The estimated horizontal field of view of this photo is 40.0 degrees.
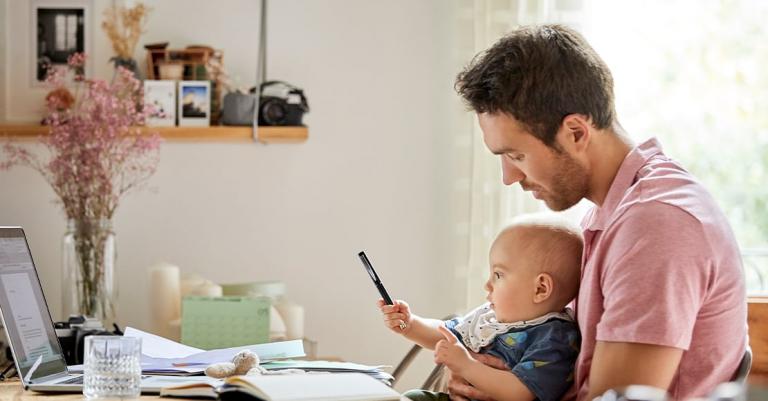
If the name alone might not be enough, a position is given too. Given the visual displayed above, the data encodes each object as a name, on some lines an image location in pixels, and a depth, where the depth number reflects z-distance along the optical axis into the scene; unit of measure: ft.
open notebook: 4.90
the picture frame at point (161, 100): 11.44
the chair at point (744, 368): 5.74
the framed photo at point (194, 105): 11.57
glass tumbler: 5.35
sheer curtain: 11.55
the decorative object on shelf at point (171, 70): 11.47
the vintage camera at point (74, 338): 8.18
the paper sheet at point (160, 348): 6.72
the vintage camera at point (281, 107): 11.71
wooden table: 5.58
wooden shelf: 11.33
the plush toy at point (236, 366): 6.04
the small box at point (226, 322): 8.76
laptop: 5.84
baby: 6.09
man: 5.34
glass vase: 10.31
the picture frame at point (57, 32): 11.59
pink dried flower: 10.30
